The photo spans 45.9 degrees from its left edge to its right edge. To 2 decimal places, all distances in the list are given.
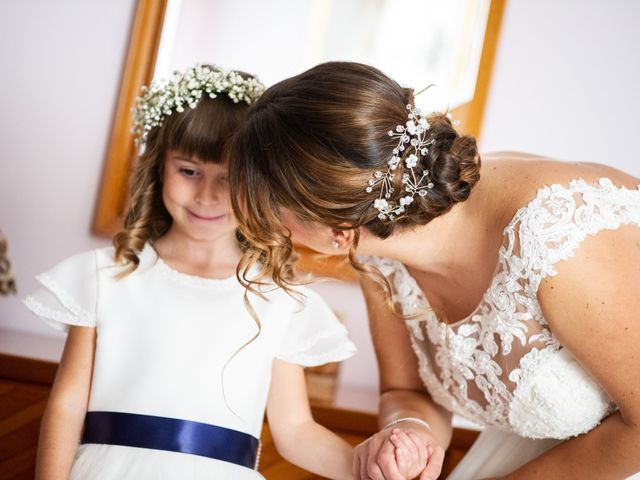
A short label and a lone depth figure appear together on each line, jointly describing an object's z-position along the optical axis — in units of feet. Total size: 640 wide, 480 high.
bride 4.57
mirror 8.65
